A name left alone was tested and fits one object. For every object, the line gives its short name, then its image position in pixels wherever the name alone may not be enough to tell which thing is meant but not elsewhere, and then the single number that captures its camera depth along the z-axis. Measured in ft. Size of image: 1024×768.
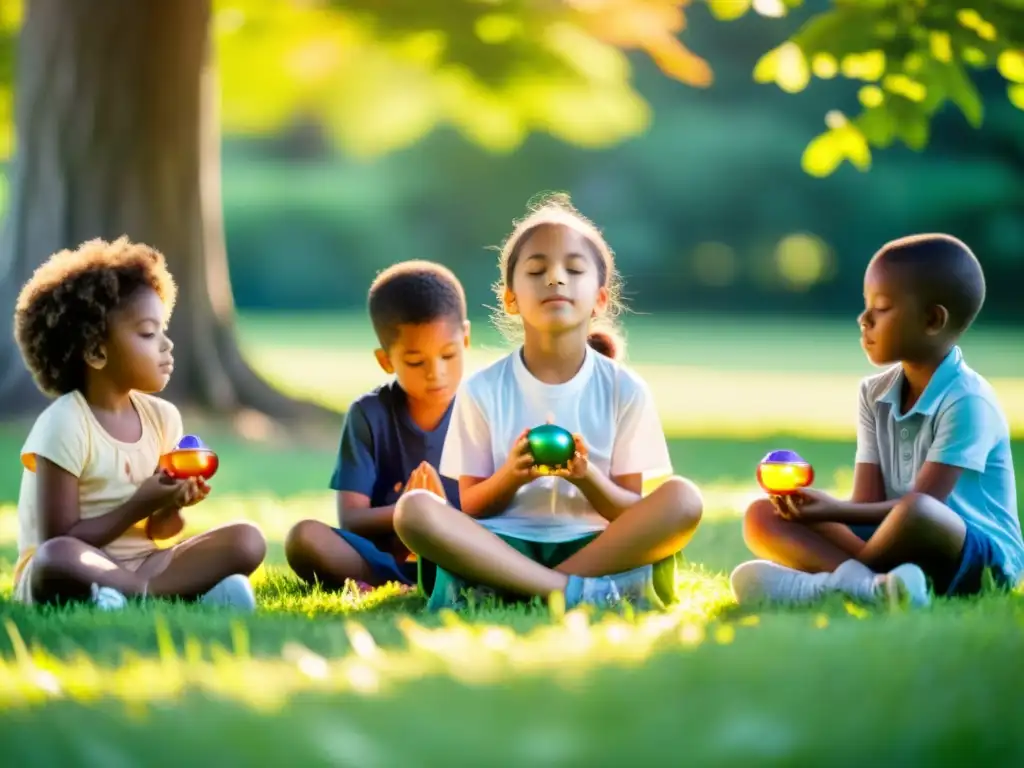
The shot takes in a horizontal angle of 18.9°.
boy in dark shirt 36.22
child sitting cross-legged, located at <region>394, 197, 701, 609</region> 31.19
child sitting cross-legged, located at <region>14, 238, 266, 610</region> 32.32
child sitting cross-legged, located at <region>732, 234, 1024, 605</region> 30.96
